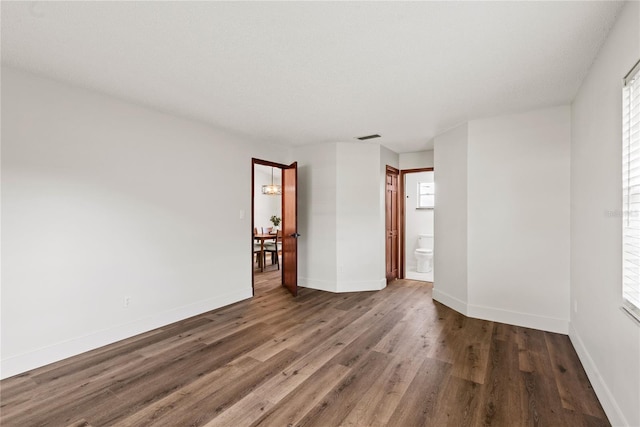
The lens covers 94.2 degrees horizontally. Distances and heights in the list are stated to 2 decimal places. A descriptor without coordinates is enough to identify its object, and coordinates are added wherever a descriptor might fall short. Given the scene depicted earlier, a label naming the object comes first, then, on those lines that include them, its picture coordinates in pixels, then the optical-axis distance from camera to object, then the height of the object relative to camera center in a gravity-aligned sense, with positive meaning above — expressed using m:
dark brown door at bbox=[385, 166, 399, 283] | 5.44 -0.15
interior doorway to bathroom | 7.11 -0.02
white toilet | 6.51 -0.94
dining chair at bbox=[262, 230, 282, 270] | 7.05 -0.82
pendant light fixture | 7.81 +0.63
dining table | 6.60 -0.74
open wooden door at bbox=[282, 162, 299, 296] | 4.88 -0.25
